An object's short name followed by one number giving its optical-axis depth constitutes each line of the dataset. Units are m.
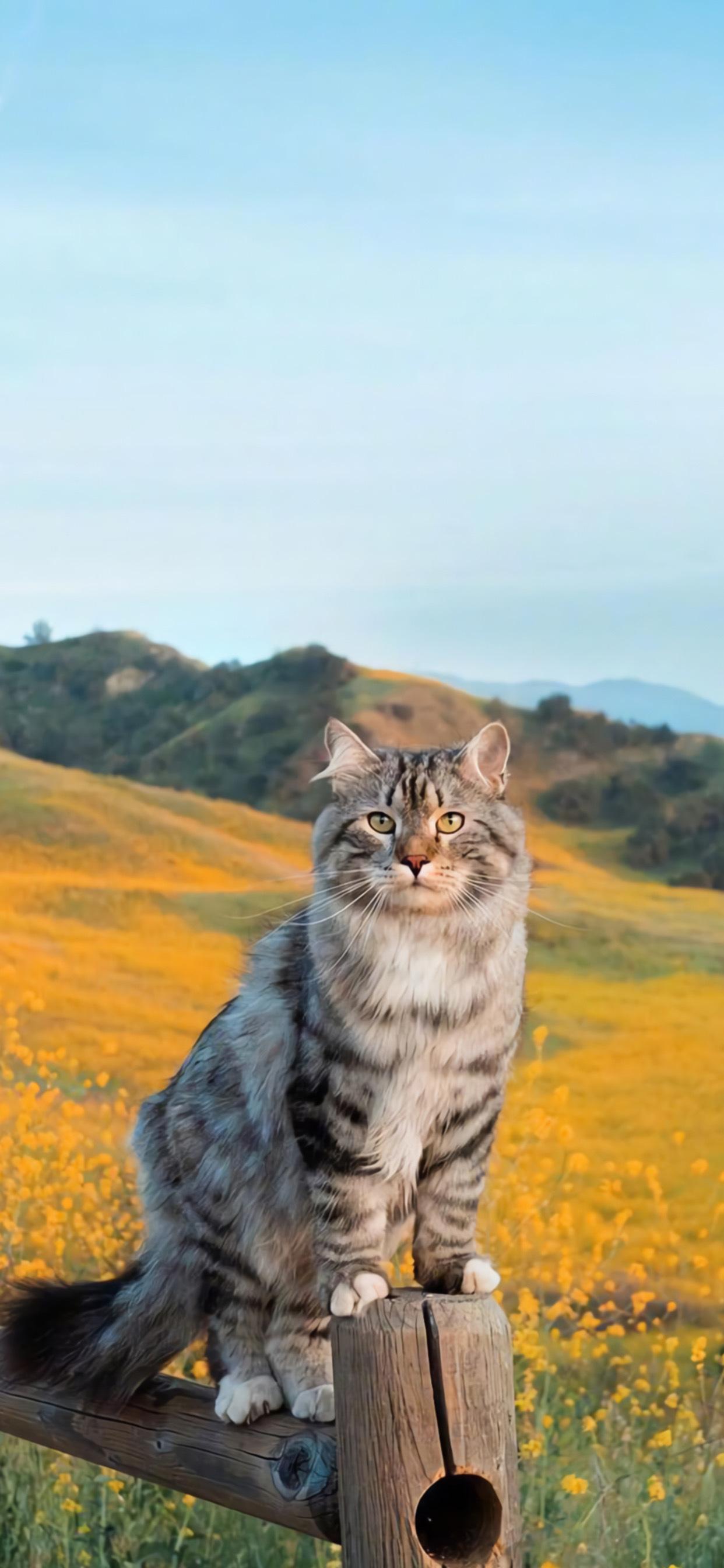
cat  1.69
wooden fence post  1.46
